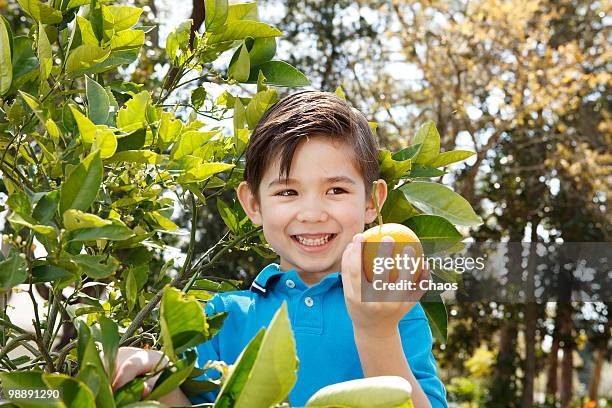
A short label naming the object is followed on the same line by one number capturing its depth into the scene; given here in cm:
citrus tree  56
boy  95
